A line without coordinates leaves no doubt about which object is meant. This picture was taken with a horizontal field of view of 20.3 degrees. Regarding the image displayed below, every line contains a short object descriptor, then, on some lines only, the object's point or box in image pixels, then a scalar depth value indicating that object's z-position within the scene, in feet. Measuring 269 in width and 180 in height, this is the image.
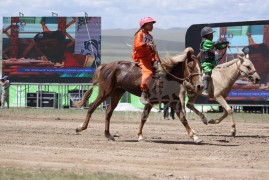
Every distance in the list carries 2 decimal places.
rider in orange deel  50.78
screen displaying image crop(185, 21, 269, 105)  110.83
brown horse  51.31
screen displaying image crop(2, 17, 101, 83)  138.72
